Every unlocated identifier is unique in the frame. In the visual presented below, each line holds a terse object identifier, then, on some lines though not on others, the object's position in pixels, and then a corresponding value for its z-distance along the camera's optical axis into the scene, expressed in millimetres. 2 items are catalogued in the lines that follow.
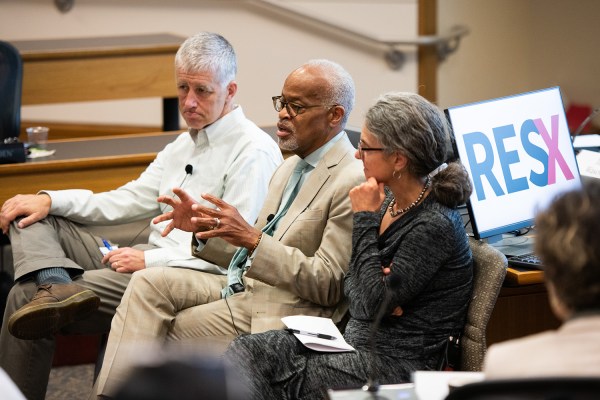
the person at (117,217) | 5922
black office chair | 8812
